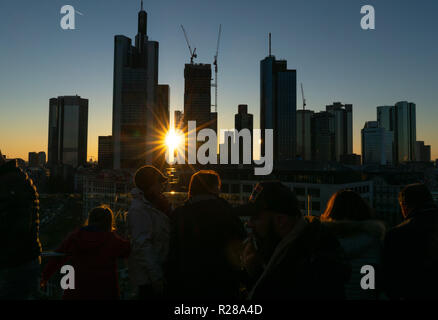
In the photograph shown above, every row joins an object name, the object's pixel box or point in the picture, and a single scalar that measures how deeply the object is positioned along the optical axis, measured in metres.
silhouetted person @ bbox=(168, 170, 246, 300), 3.07
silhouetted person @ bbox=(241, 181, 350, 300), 1.93
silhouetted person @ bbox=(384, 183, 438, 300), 2.91
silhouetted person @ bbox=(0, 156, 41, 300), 3.25
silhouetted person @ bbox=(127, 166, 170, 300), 3.36
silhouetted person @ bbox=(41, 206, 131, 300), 3.34
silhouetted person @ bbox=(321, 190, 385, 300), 2.54
